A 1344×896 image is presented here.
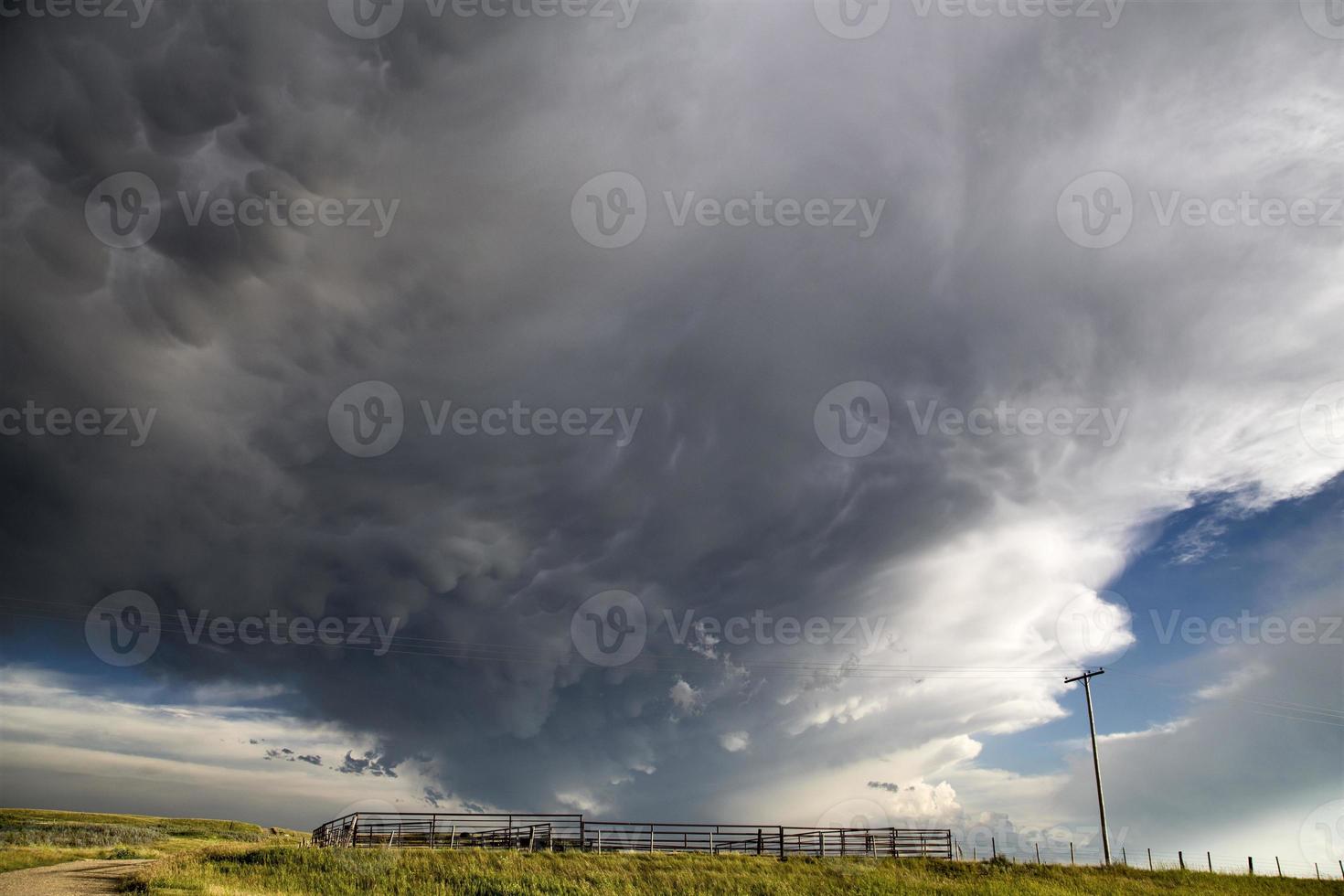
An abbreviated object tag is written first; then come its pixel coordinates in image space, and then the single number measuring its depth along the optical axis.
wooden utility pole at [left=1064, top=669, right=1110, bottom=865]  42.78
